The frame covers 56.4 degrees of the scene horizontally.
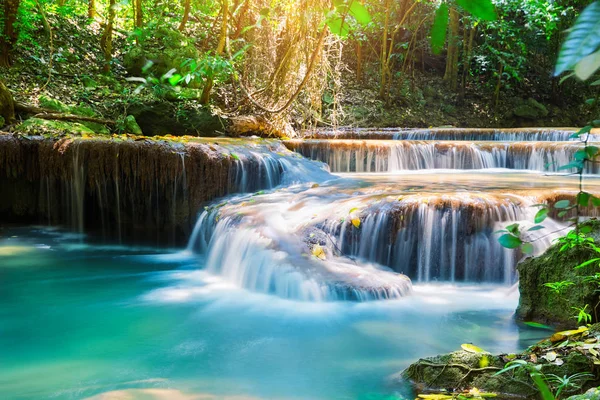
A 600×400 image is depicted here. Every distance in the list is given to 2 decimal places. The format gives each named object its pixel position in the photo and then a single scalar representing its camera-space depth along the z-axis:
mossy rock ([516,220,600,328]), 3.89
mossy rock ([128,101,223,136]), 11.14
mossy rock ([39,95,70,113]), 10.15
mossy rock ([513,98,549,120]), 19.19
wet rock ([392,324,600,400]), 2.50
